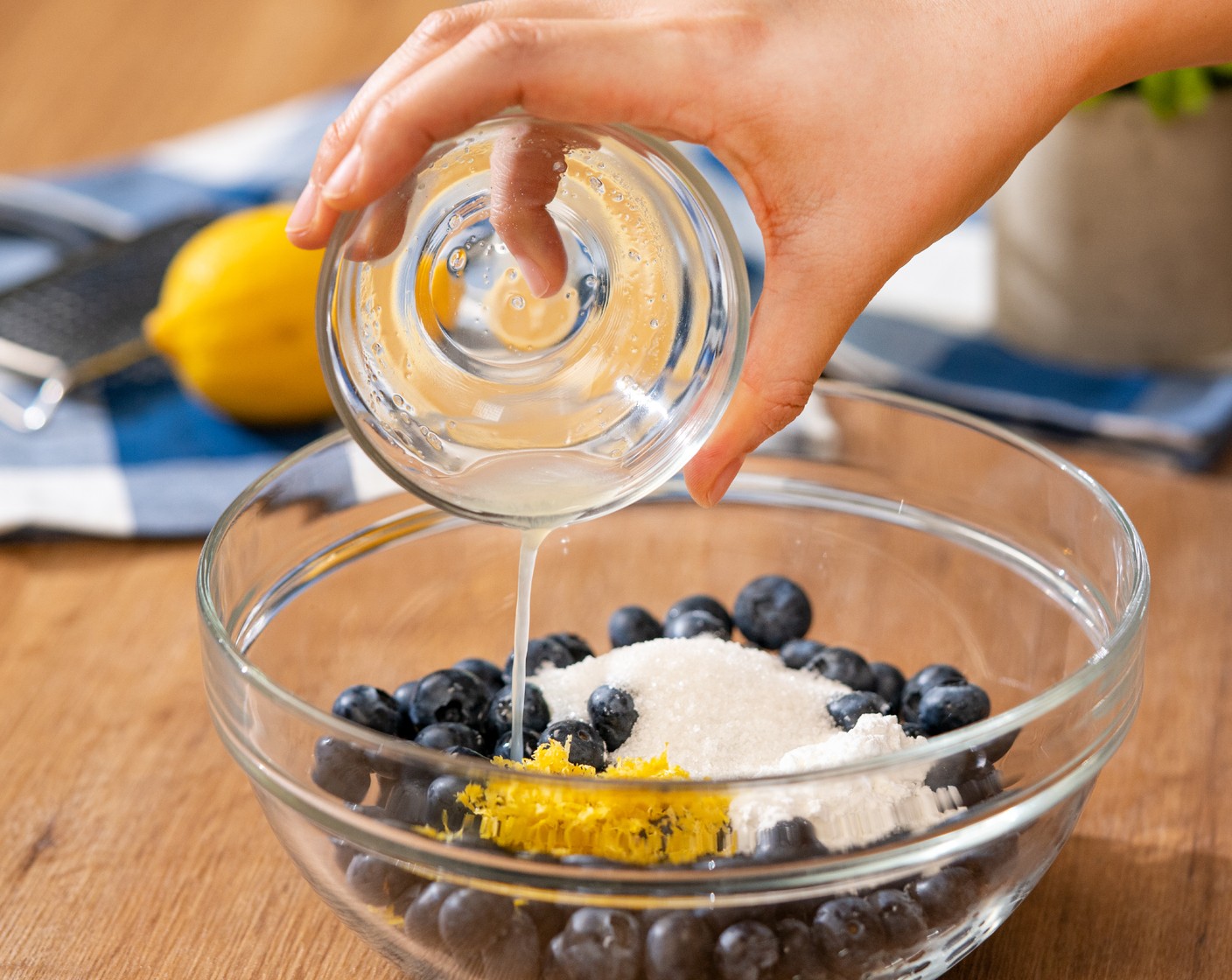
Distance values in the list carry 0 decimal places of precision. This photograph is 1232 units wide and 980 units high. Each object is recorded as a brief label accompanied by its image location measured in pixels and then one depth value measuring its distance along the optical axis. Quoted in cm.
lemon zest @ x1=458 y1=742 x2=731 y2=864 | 71
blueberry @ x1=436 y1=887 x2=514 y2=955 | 73
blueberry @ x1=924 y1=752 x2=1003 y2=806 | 72
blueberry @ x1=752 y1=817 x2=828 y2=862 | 72
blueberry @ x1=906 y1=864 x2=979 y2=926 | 73
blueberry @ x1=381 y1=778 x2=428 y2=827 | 72
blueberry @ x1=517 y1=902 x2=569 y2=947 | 73
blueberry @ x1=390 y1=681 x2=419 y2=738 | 80
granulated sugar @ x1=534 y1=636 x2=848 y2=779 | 77
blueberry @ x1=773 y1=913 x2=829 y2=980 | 73
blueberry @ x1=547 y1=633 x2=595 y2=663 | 82
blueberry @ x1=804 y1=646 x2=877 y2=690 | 80
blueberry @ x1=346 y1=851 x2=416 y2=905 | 73
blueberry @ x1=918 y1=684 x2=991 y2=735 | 79
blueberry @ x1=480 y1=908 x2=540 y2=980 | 73
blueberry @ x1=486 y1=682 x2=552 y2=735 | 79
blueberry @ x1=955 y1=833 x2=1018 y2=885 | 74
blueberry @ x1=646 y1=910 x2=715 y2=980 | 72
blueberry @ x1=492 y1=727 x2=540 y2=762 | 78
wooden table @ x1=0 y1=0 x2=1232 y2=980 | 78
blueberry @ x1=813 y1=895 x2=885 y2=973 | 73
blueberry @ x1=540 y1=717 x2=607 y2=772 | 77
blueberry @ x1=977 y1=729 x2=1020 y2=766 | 72
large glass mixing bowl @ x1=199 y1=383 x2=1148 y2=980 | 72
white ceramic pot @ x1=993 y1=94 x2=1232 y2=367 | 96
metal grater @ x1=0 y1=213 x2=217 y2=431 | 99
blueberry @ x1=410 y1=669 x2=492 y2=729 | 79
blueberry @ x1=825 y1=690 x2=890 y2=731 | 78
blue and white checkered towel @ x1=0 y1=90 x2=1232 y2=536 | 94
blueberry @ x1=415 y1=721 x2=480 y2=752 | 78
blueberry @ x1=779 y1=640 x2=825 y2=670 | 81
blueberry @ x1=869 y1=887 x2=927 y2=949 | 73
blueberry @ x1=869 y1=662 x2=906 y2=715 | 81
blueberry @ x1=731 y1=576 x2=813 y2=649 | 83
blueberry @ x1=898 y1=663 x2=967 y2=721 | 80
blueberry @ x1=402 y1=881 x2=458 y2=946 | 73
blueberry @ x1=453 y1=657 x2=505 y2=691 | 81
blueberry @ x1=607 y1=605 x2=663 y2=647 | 83
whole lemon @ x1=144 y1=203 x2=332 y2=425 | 97
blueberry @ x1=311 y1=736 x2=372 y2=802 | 72
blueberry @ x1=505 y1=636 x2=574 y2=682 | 82
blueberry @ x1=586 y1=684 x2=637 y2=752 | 78
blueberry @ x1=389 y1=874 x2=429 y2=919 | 73
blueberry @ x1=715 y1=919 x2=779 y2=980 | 73
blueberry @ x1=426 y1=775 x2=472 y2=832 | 71
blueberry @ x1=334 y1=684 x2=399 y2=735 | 79
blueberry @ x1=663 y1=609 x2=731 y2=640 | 82
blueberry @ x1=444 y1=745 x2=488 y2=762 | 77
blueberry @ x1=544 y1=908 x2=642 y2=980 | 72
